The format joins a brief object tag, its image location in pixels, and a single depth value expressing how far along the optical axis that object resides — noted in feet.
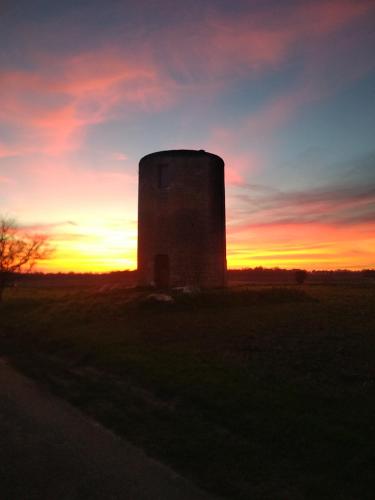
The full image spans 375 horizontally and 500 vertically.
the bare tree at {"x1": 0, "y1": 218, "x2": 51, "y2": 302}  91.20
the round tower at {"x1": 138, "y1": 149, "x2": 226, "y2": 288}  77.00
